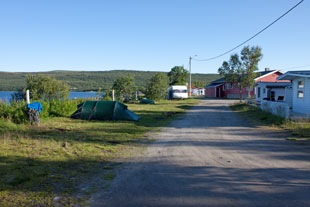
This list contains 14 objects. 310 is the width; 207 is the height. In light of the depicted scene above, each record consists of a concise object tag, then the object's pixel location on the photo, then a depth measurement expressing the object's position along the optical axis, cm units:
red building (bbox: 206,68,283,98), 4284
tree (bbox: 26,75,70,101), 2266
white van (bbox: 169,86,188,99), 4359
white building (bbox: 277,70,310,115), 1620
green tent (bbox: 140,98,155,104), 3177
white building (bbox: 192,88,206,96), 8401
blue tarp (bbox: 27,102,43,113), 1272
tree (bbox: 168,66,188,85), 6766
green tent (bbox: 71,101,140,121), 1473
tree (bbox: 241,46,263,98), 3206
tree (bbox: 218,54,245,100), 3253
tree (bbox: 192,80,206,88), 10598
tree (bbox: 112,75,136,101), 3247
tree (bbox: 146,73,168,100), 3881
